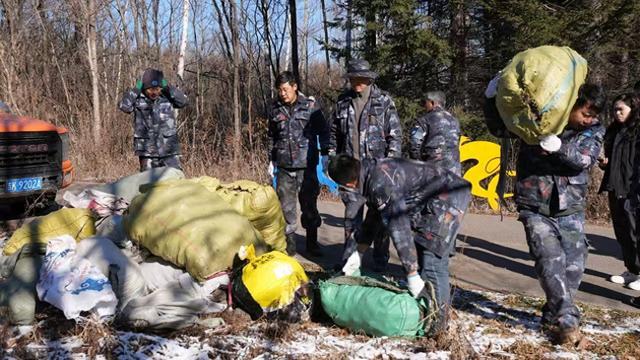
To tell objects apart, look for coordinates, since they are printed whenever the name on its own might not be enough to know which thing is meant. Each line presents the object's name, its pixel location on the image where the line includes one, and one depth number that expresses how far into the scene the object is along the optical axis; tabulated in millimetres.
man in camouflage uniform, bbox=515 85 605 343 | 3211
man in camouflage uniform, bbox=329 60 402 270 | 4855
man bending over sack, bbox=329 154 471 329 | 3238
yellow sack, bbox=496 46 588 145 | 2980
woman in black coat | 4539
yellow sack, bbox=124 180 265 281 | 3779
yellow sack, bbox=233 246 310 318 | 3523
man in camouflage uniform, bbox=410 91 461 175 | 5215
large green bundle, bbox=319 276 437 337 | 3311
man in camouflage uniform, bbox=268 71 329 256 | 5309
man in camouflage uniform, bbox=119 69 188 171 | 6172
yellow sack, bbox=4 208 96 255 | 4301
